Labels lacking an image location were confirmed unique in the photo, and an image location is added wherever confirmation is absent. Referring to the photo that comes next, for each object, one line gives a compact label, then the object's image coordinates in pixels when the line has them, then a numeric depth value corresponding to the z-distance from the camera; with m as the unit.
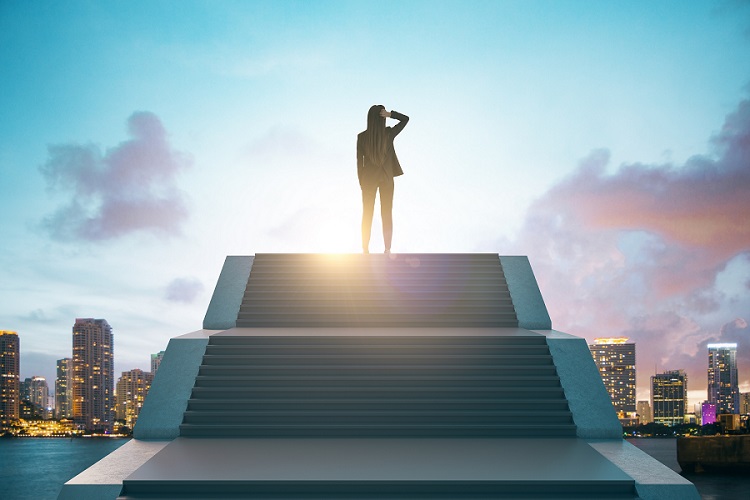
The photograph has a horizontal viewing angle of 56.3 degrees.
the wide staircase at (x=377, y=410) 6.65
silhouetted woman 15.33
